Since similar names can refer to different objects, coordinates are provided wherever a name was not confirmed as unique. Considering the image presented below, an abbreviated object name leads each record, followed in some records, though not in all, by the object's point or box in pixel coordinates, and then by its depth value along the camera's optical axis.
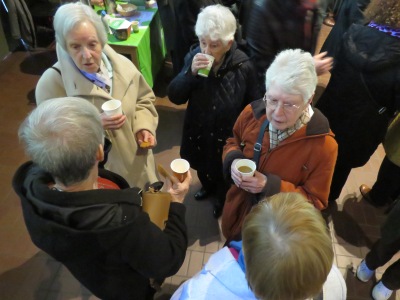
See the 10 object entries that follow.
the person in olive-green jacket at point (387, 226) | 2.11
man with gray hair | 1.15
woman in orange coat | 1.55
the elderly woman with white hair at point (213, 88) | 2.13
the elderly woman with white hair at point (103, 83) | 1.83
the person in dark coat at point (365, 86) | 1.97
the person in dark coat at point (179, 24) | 3.03
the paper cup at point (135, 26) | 3.75
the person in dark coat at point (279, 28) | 2.07
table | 3.62
